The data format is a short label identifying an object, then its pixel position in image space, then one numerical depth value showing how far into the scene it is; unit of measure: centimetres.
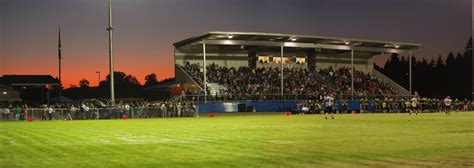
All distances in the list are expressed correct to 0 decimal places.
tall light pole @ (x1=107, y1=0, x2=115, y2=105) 4391
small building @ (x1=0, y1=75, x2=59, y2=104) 10150
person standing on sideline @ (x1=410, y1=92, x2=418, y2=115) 4856
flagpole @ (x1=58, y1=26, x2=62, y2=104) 5621
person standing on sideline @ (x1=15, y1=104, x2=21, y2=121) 4312
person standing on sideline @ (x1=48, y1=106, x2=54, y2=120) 4403
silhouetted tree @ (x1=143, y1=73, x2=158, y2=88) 13216
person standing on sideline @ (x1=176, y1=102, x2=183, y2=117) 4911
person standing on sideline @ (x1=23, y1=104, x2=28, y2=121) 4360
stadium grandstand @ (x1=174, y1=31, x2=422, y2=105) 6662
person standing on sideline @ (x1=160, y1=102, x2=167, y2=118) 4829
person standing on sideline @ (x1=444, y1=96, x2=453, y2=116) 5002
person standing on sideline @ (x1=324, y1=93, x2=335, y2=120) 3706
